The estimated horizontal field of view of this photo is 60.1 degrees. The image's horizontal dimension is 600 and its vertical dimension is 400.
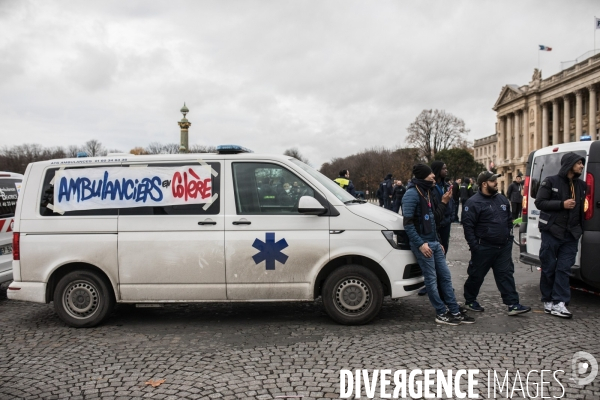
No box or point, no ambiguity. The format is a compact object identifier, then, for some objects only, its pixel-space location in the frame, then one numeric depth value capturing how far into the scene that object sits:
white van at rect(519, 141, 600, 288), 6.68
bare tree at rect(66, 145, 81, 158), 111.94
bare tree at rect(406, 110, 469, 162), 83.75
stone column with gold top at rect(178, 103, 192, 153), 27.53
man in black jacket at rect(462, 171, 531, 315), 6.55
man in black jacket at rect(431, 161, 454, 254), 7.18
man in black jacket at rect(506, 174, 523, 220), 18.53
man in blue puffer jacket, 6.02
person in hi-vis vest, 13.10
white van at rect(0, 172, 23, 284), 7.84
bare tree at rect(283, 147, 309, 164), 106.97
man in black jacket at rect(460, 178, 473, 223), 21.75
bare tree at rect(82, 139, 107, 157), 109.12
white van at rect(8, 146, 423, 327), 5.95
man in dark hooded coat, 6.42
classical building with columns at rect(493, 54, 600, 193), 68.94
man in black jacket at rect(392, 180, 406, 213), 21.81
